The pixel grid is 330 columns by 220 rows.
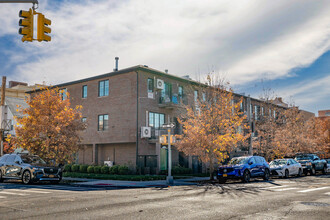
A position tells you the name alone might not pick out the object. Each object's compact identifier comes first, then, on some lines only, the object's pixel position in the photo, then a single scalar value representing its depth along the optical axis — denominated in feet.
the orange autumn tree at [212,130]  69.77
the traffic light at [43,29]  34.32
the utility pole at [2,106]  85.46
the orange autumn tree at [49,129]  68.59
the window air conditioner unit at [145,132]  91.45
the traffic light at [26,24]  33.04
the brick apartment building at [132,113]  93.86
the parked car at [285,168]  79.71
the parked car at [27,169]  58.39
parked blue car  64.72
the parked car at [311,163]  91.81
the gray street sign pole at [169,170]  59.98
